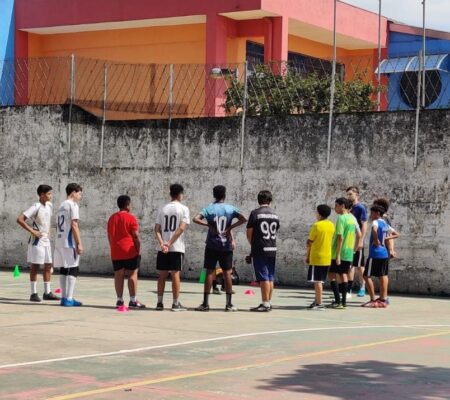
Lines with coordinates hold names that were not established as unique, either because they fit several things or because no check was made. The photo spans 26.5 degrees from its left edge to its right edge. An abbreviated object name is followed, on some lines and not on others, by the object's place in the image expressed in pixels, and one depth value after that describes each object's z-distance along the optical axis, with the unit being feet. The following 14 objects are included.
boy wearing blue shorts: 42.68
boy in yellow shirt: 44.57
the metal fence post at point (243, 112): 59.65
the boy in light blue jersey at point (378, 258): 46.52
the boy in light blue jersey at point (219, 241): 42.78
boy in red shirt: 43.06
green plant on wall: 59.57
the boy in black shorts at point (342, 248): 45.85
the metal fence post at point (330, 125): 56.59
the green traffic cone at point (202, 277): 60.13
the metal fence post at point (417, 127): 53.88
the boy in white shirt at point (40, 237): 45.21
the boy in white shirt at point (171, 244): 42.73
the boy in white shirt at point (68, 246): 43.62
